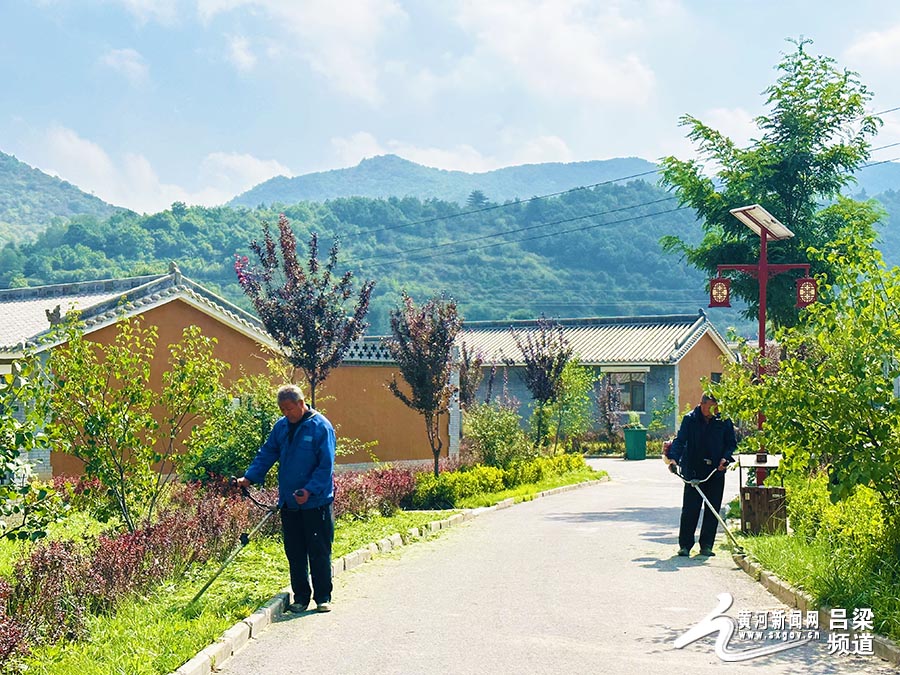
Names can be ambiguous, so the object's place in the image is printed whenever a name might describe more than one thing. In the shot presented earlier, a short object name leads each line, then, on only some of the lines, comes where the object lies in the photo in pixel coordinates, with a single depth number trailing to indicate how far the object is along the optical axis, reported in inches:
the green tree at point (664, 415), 1481.3
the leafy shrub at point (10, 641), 231.3
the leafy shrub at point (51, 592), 276.2
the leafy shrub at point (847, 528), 326.3
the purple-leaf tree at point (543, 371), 1047.6
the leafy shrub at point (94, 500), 394.9
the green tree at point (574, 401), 1330.0
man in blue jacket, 342.6
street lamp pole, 547.5
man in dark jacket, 448.1
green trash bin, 1321.4
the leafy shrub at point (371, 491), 546.9
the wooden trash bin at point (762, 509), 468.4
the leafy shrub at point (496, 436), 820.6
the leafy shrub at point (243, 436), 561.9
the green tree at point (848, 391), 310.2
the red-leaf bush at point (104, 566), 282.7
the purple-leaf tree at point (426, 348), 706.2
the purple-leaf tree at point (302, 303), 619.2
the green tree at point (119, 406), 390.0
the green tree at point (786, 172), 714.2
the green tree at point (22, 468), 254.7
